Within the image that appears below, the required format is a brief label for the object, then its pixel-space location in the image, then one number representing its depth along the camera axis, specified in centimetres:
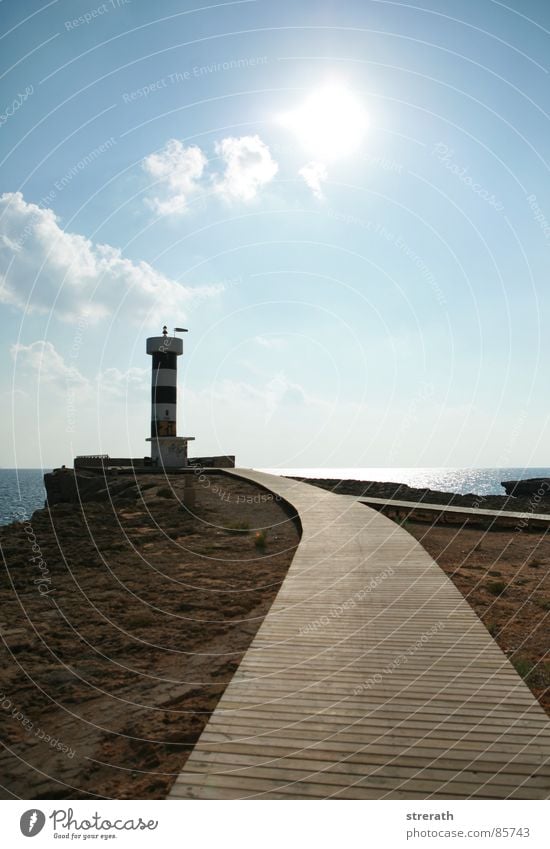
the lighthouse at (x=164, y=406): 4269
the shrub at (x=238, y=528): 1877
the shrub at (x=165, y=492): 2661
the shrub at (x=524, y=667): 736
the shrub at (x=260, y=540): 1640
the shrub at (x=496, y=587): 1209
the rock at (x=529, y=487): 4109
